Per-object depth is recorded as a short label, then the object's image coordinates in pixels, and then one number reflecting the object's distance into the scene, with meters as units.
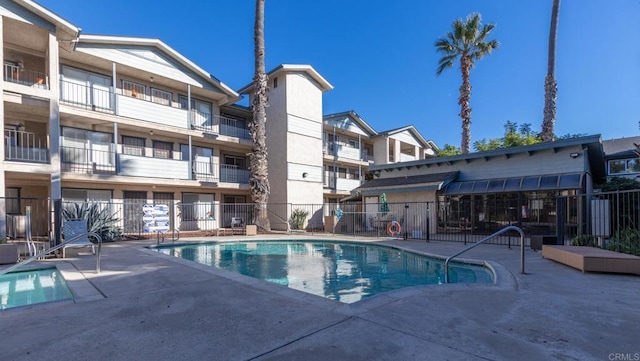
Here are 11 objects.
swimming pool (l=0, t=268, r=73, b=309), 5.63
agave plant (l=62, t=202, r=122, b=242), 12.87
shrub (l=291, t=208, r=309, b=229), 21.20
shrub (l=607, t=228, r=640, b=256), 7.49
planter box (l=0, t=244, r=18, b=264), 8.26
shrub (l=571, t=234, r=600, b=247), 9.13
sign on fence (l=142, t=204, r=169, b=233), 13.31
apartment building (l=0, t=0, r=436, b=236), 13.59
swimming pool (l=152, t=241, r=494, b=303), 7.66
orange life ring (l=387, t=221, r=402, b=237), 17.19
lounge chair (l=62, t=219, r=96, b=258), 9.44
